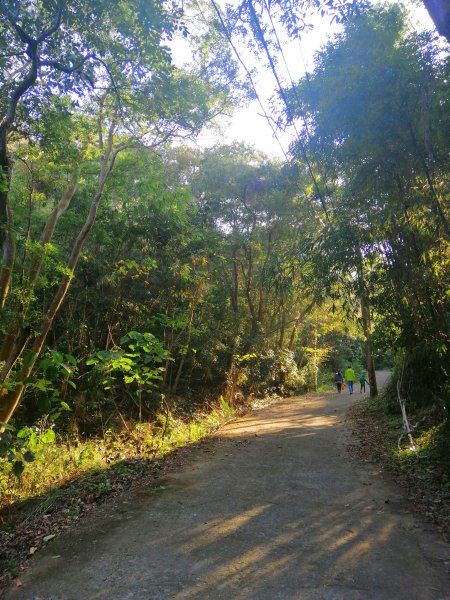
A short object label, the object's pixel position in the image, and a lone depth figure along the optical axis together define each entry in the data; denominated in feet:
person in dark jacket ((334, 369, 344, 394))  87.30
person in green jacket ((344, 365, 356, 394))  73.41
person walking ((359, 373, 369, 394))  75.00
